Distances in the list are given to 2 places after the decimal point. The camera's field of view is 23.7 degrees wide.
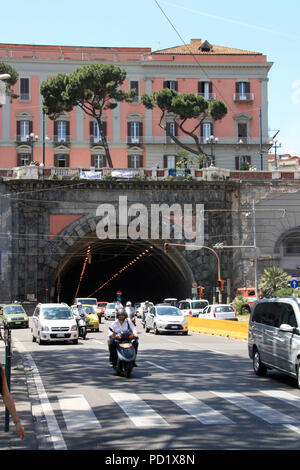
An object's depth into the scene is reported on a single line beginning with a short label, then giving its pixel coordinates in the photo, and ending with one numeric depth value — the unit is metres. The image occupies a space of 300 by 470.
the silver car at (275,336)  13.92
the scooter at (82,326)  29.95
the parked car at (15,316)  41.44
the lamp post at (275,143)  62.97
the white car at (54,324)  25.81
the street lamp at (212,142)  59.39
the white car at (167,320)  33.69
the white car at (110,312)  53.51
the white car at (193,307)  44.54
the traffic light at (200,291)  53.22
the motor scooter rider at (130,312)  28.45
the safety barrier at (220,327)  31.14
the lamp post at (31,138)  59.53
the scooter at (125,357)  15.73
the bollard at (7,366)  9.68
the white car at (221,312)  38.25
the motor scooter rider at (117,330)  16.56
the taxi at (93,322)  36.75
